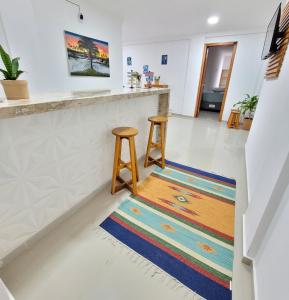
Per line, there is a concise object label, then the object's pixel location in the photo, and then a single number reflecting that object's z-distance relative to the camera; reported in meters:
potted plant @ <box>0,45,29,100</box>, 1.05
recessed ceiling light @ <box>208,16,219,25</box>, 3.61
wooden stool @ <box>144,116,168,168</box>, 2.32
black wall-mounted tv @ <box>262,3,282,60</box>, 1.82
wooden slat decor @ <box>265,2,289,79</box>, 1.76
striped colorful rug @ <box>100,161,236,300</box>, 1.19
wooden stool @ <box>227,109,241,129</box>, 4.58
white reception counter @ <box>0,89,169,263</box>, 1.07
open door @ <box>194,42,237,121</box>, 4.69
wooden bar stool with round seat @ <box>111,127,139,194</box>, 1.74
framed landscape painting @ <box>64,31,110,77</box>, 3.03
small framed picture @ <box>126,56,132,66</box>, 6.60
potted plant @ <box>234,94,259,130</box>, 4.28
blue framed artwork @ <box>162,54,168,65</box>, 5.72
